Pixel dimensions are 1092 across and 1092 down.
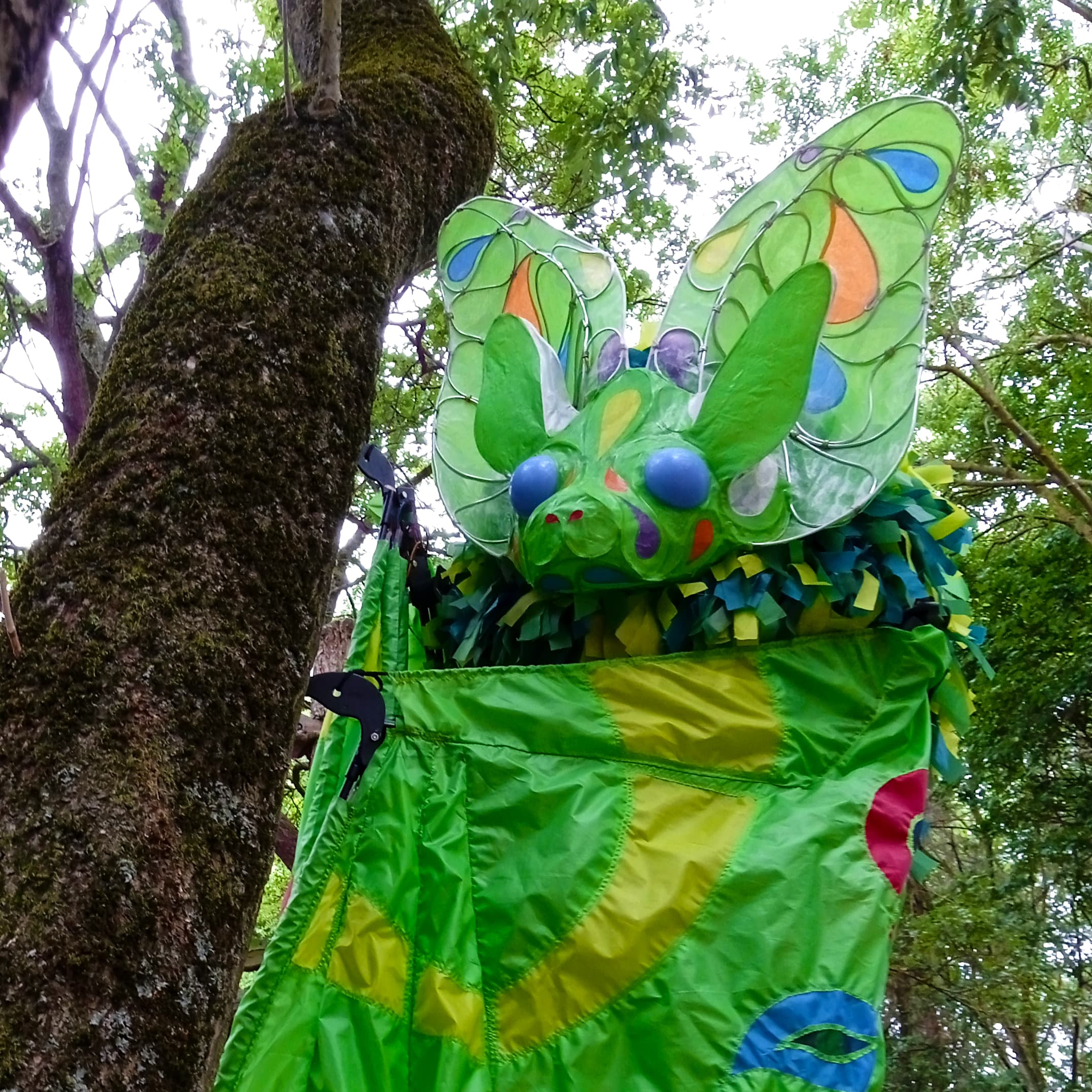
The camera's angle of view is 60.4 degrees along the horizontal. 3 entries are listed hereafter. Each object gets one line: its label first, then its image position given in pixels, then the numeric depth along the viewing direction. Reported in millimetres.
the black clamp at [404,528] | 1608
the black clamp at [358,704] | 1324
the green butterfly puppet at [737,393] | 1451
